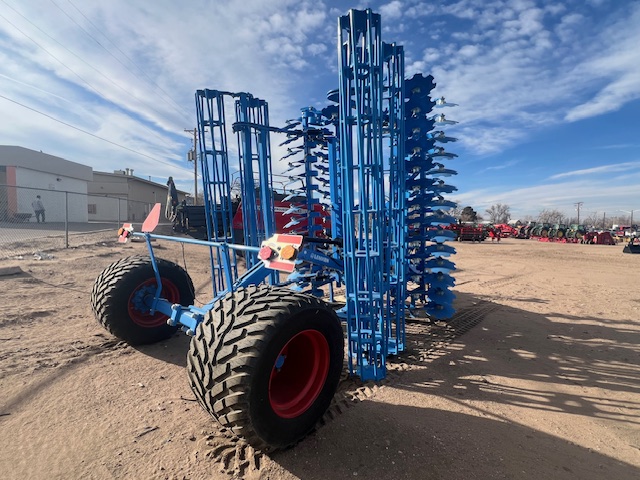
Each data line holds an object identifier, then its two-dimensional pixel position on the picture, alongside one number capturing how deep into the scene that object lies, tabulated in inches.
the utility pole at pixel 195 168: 1180.4
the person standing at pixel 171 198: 575.0
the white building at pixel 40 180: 946.7
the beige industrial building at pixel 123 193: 1411.2
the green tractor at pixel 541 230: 1444.5
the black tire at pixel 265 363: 85.2
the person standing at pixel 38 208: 794.8
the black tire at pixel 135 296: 153.6
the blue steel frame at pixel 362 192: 133.2
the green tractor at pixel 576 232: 1290.6
